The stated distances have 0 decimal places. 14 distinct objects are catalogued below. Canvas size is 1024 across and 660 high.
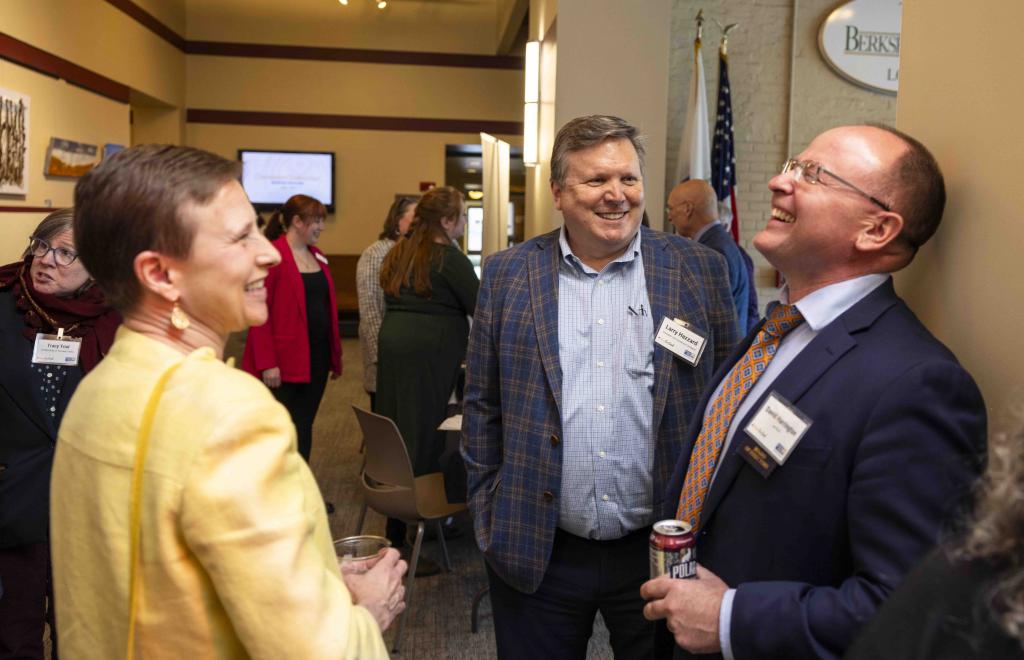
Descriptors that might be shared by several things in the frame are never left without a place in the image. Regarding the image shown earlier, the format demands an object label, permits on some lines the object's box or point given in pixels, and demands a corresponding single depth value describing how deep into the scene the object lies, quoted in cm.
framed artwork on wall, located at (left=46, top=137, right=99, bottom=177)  780
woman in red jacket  465
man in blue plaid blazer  204
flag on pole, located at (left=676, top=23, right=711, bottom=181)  668
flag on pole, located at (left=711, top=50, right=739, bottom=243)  691
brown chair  344
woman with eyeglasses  246
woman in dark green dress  439
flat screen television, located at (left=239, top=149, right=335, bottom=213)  1288
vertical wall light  676
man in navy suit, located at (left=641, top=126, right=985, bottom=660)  120
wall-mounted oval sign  698
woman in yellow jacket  106
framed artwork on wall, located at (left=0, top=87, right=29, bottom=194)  670
